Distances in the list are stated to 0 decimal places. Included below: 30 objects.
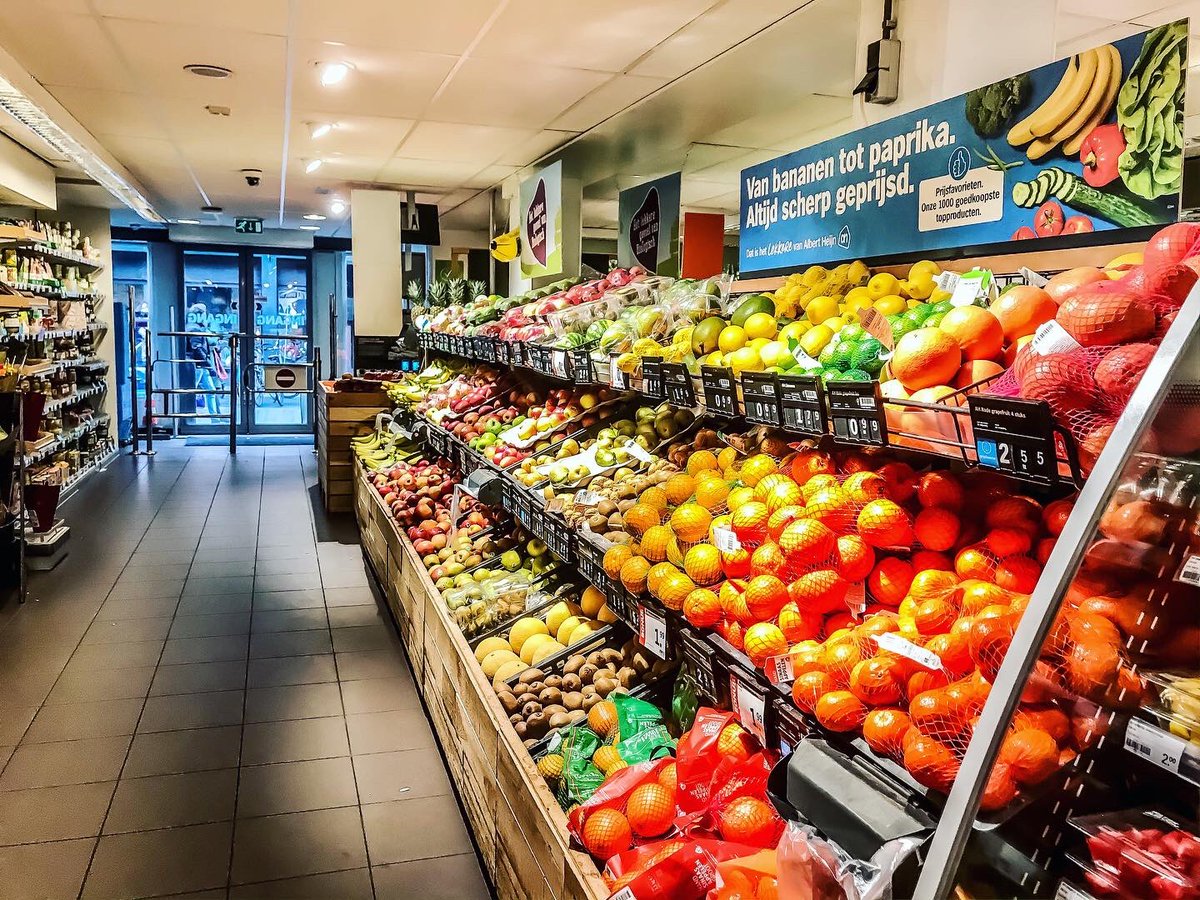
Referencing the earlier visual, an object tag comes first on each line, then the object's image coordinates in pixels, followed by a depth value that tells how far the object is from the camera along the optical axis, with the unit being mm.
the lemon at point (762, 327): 2432
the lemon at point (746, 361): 2258
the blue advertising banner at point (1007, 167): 1521
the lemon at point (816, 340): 2049
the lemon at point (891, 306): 2055
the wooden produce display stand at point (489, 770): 2094
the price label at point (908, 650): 1338
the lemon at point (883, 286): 2182
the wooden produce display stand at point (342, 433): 8297
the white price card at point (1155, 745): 938
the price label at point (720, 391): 2139
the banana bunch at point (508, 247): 7051
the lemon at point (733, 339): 2482
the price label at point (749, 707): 1772
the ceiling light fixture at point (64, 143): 5400
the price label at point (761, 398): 1881
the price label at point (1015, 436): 1180
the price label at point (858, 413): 1571
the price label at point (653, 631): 2195
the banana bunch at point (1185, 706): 939
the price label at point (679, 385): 2451
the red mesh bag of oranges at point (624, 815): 1915
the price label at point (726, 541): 2059
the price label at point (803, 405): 1744
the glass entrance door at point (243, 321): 14211
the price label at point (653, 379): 2615
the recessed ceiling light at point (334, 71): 4609
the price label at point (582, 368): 3330
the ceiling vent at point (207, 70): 4702
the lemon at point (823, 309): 2248
